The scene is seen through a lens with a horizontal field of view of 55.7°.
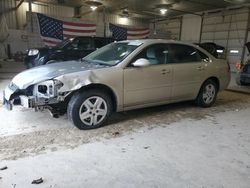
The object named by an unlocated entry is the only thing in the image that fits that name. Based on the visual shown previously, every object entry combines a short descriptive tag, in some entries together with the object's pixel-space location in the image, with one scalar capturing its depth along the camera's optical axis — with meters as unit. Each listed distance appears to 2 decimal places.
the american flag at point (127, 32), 13.81
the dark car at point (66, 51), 7.60
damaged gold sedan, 3.24
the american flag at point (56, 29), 11.02
